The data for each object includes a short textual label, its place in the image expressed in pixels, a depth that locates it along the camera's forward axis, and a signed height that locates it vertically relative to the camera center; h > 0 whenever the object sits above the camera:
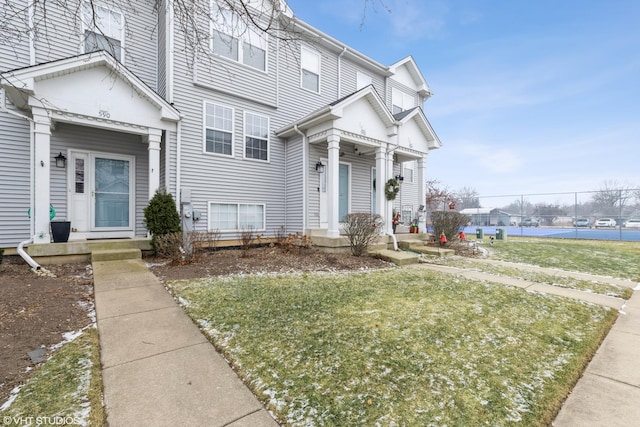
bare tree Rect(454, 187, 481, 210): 23.90 +1.31
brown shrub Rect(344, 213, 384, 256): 7.31 -0.41
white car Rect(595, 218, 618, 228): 16.75 -0.48
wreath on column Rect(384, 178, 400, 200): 9.22 +0.87
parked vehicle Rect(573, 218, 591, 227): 17.75 -0.49
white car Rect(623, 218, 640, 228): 15.91 -0.49
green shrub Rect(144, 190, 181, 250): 6.68 -0.04
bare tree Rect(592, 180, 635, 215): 15.34 +0.87
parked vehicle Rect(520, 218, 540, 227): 21.56 -0.60
